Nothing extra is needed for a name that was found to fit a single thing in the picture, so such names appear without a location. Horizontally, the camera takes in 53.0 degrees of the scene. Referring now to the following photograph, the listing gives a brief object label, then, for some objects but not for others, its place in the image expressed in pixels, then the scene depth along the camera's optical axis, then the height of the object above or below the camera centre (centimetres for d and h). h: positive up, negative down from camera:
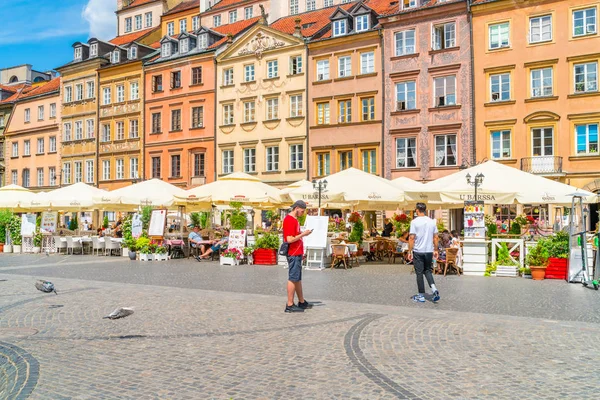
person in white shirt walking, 1124 -60
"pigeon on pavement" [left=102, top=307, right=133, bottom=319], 909 -149
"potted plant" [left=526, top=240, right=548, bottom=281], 1512 -115
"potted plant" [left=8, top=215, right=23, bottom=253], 2744 -82
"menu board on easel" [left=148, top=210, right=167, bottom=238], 2275 -27
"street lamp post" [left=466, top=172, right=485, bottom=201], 1688 +96
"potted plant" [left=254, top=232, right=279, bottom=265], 1989 -111
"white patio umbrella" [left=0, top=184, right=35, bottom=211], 2919 +95
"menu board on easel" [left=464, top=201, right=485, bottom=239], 1647 -10
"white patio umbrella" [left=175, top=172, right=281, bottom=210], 2264 +87
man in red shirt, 988 -63
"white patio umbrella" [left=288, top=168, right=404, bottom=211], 1903 +79
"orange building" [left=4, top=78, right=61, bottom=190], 5222 +702
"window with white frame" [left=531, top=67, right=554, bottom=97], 3061 +681
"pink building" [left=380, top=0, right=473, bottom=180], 3266 +707
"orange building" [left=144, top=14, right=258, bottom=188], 4262 +786
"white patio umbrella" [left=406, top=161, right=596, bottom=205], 1706 +76
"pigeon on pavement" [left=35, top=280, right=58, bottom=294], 1131 -133
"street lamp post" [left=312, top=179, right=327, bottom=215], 1925 +96
